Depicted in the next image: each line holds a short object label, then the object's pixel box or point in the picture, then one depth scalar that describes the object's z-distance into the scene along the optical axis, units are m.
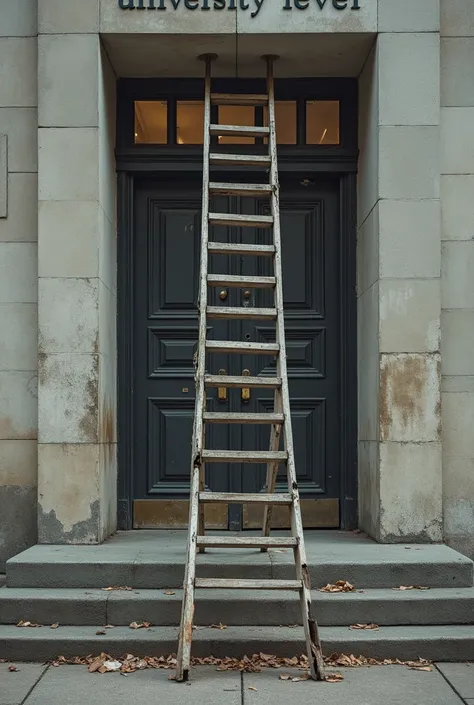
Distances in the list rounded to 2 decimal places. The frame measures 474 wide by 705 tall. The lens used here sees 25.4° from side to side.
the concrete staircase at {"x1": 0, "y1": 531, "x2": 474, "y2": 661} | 6.71
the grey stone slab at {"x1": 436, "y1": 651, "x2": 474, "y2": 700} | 6.08
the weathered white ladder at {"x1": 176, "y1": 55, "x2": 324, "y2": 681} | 6.21
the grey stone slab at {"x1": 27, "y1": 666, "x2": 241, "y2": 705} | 5.89
